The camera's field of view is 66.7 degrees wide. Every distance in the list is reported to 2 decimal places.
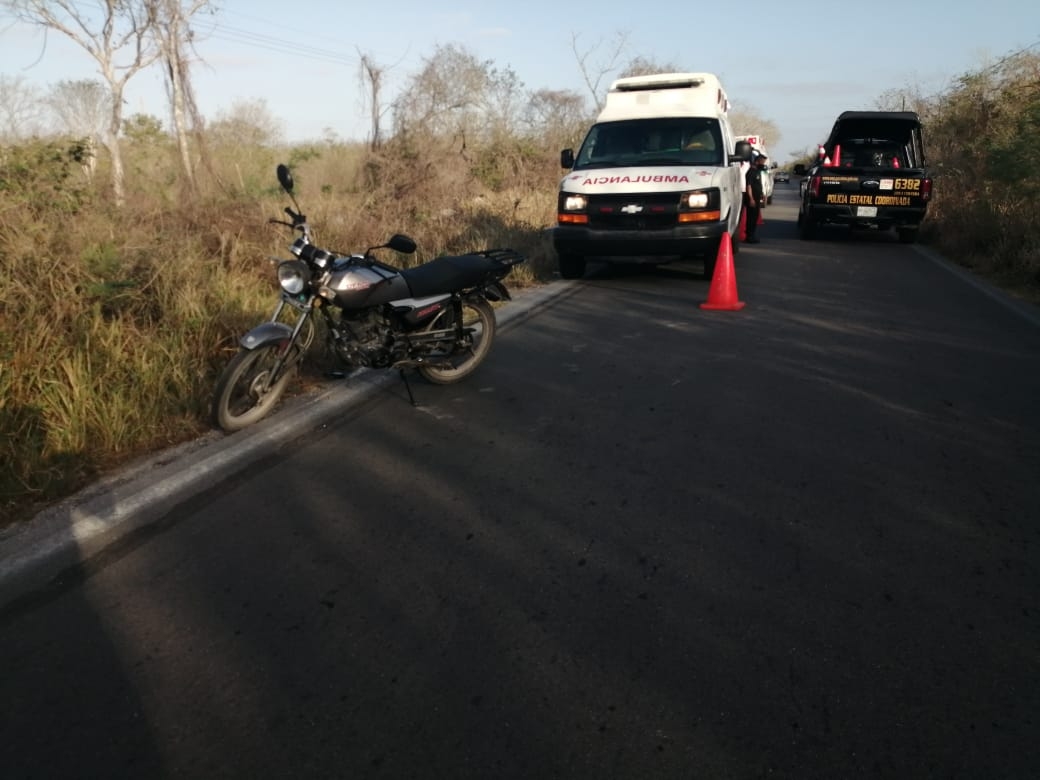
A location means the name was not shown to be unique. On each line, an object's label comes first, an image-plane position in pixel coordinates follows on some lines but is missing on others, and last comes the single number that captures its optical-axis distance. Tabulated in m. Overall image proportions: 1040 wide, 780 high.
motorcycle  5.02
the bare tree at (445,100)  18.67
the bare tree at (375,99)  18.32
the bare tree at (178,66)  17.64
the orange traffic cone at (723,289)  8.77
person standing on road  15.44
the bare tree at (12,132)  8.24
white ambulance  9.91
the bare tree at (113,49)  18.53
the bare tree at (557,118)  26.70
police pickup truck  14.30
